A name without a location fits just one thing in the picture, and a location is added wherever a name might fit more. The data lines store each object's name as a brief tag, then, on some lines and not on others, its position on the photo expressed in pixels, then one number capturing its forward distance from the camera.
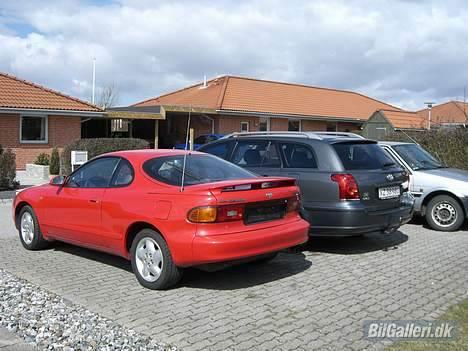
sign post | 15.74
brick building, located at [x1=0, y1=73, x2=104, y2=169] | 21.30
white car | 9.38
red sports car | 5.19
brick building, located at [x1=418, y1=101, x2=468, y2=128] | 47.21
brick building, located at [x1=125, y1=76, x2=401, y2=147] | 30.81
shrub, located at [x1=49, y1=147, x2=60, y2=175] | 18.82
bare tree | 65.12
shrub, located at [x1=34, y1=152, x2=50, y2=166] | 20.16
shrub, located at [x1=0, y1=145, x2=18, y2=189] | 14.59
